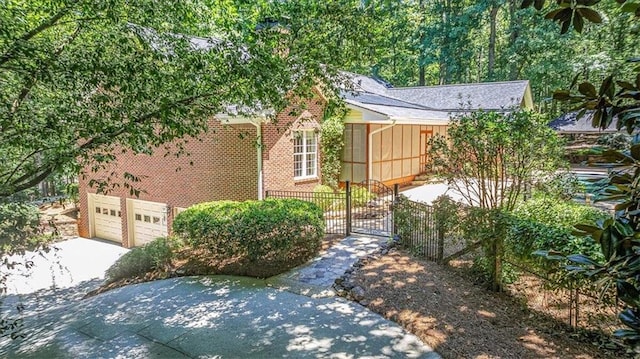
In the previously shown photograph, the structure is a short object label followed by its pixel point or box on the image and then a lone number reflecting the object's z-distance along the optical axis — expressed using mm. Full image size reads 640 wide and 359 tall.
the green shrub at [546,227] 5617
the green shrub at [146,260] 9672
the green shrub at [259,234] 8578
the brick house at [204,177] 12367
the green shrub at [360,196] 13723
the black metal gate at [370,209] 10516
